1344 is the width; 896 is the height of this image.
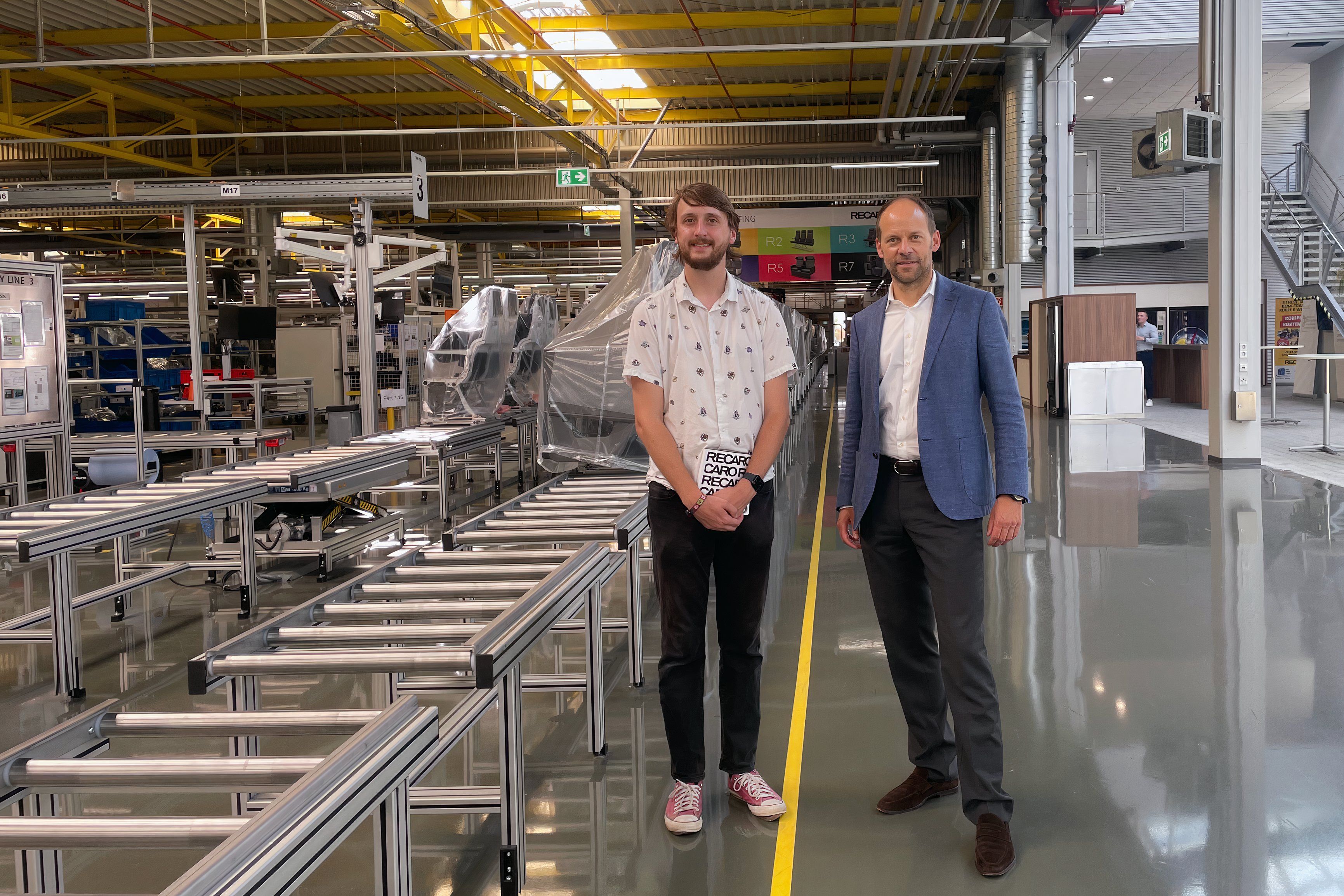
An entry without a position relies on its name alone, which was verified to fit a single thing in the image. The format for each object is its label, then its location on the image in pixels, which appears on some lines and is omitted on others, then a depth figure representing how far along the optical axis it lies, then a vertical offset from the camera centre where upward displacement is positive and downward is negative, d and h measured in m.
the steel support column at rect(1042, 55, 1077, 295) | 12.80 +2.65
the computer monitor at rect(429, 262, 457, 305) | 16.38 +1.86
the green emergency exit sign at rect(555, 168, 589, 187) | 13.28 +2.86
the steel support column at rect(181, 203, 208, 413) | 9.14 +1.03
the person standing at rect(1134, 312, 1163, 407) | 16.90 +0.68
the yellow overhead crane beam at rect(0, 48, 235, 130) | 11.88 +4.06
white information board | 6.38 +0.38
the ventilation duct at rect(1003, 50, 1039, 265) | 12.56 +2.97
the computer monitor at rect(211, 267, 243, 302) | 15.51 +1.80
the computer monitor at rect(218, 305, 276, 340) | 10.04 +0.79
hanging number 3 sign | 9.15 +1.90
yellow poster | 20.05 +1.16
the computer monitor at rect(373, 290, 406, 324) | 11.47 +1.00
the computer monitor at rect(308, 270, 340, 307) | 9.95 +1.10
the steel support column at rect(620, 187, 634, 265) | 15.86 +2.66
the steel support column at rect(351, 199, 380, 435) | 8.57 +0.72
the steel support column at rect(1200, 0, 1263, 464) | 8.62 +1.40
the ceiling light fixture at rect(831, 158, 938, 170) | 13.77 +3.26
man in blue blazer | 2.40 -0.20
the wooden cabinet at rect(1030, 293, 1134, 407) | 12.95 +0.73
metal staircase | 15.49 +2.32
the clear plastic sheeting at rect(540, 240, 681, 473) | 6.07 +0.03
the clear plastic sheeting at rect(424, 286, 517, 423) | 8.44 +0.24
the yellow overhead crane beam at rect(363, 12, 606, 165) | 8.87 +3.43
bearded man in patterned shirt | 2.50 -0.13
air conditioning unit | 8.45 +2.06
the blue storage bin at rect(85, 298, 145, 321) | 12.59 +1.18
